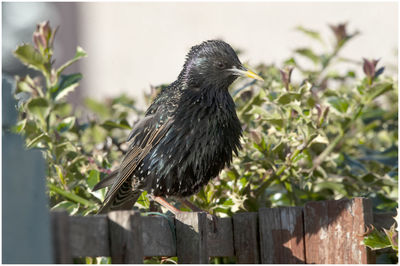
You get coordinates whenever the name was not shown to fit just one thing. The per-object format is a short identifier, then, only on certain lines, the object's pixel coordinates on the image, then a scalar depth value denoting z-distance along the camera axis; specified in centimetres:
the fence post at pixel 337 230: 573
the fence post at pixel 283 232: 590
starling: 633
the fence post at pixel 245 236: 593
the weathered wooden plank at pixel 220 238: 568
